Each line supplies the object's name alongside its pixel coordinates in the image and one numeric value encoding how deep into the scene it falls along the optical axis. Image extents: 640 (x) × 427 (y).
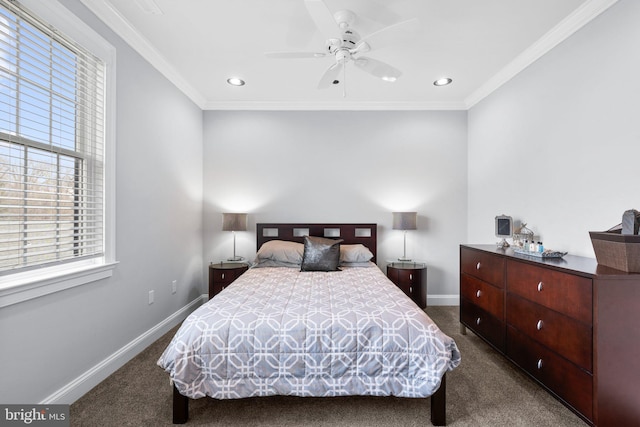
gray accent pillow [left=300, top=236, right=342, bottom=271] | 3.15
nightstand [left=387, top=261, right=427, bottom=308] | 3.47
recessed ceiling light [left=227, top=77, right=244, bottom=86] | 3.21
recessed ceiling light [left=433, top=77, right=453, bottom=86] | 3.22
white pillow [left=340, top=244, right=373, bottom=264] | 3.42
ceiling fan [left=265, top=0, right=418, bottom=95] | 1.87
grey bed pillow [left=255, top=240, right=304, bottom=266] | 3.41
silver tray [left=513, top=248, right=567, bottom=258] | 2.09
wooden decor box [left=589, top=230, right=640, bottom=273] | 1.56
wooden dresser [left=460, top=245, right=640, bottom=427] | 1.52
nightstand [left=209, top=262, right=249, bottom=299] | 3.40
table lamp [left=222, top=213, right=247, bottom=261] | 3.59
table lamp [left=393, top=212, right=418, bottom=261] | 3.63
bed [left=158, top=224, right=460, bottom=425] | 1.66
